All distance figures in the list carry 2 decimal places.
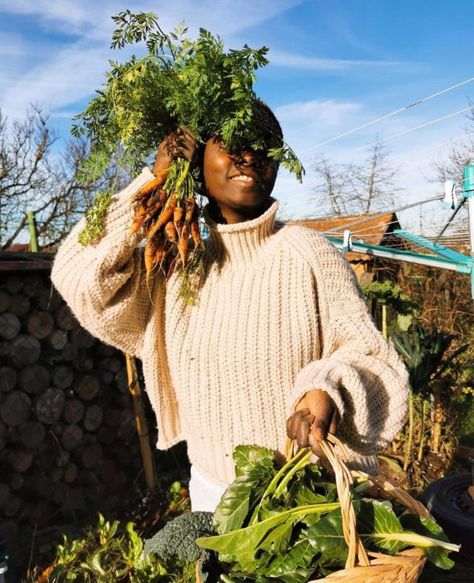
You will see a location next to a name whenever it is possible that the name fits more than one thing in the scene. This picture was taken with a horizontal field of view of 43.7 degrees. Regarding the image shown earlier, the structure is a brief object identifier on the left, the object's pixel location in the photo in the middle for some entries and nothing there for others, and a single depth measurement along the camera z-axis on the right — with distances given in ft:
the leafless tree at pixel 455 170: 32.20
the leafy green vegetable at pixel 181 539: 4.75
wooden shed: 25.09
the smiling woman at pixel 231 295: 3.93
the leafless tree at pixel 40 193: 29.04
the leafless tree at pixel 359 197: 35.68
